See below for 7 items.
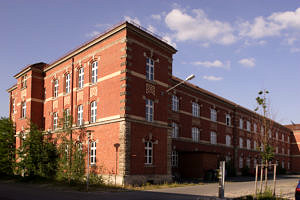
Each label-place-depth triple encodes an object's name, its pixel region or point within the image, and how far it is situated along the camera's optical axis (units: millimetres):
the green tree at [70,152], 22516
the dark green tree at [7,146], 30641
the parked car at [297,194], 11233
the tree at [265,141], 15492
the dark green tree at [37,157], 26203
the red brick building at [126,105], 22547
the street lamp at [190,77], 20953
